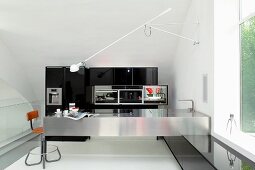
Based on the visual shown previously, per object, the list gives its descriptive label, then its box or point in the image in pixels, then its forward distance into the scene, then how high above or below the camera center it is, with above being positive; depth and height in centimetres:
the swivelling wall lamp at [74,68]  327 +28
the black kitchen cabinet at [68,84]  521 +10
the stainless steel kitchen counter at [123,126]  327 -50
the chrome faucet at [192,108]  382 -30
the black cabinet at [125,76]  543 +30
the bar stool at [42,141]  350 -78
